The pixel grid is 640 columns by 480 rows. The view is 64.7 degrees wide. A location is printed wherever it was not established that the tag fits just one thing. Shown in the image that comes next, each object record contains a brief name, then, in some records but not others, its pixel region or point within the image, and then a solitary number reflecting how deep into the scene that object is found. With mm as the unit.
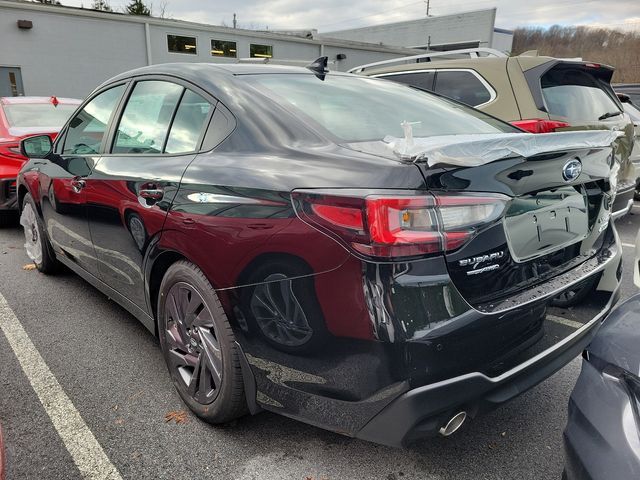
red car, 5453
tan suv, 4504
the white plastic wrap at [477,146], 1610
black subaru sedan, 1561
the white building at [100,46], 15250
